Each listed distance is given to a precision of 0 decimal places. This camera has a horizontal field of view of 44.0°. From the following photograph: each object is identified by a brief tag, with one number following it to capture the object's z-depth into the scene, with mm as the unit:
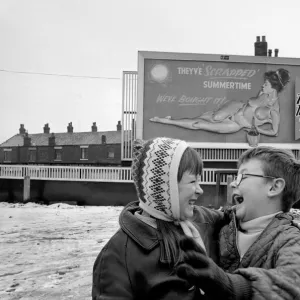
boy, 1211
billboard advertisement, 16547
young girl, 1487
